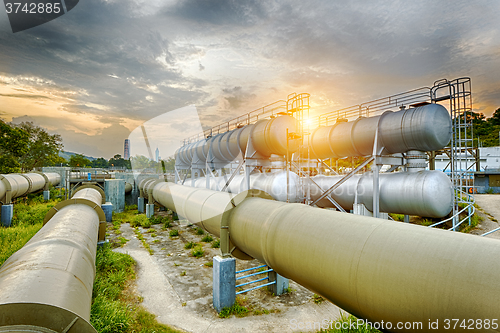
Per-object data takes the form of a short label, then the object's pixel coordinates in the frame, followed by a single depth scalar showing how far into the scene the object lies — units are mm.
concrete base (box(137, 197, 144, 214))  23188
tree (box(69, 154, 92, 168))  91488
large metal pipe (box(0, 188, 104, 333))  2535
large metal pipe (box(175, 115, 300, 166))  13633
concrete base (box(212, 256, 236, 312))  7027
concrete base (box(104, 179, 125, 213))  22281
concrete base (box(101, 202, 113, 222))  17219
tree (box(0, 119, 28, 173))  31422
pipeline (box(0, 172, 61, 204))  16578
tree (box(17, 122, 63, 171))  54375
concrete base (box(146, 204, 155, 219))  19542
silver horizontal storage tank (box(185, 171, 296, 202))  12738
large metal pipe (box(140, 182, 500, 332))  2430
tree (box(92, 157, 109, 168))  133725
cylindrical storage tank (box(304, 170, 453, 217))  10602
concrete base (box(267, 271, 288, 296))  7984
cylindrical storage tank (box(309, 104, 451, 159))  10914
